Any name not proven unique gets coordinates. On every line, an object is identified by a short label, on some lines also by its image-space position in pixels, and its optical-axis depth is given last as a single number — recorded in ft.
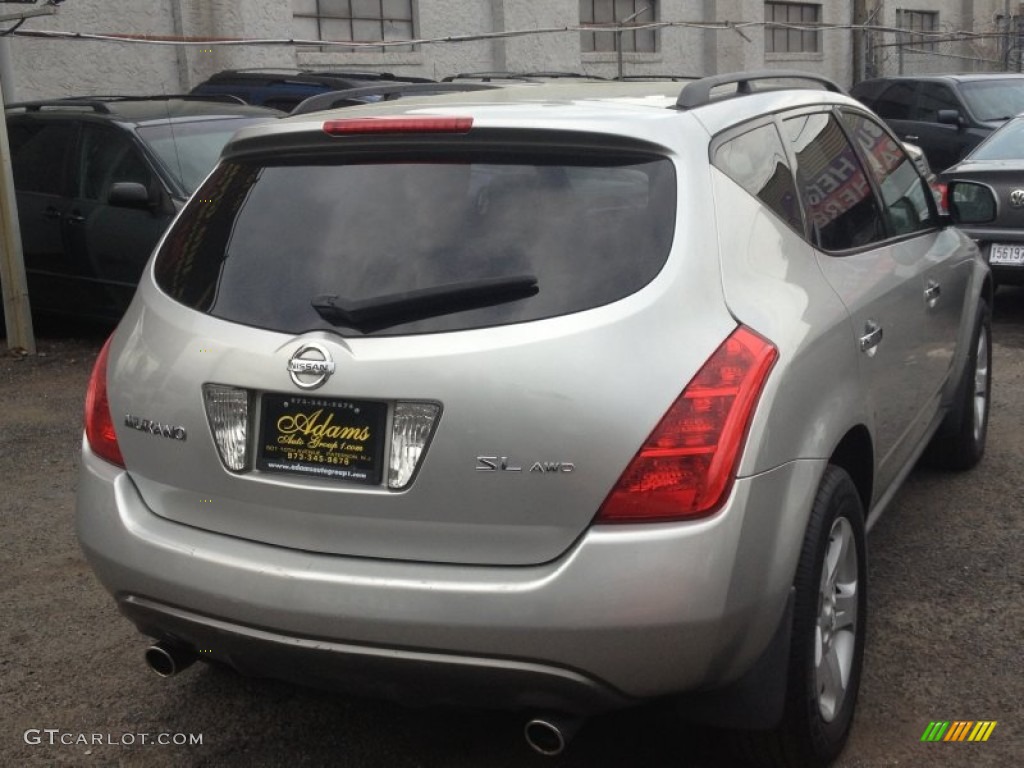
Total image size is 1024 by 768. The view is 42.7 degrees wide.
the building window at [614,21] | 69.87
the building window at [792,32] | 81.61
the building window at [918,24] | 91.20
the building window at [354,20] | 56.70
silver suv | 8.29
